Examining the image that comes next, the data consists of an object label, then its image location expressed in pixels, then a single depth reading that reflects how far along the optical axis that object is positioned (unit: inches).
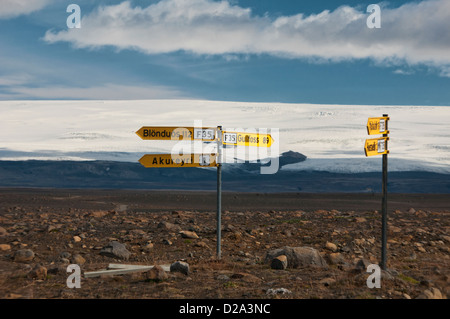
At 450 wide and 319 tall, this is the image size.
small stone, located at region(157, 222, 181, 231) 616.6
